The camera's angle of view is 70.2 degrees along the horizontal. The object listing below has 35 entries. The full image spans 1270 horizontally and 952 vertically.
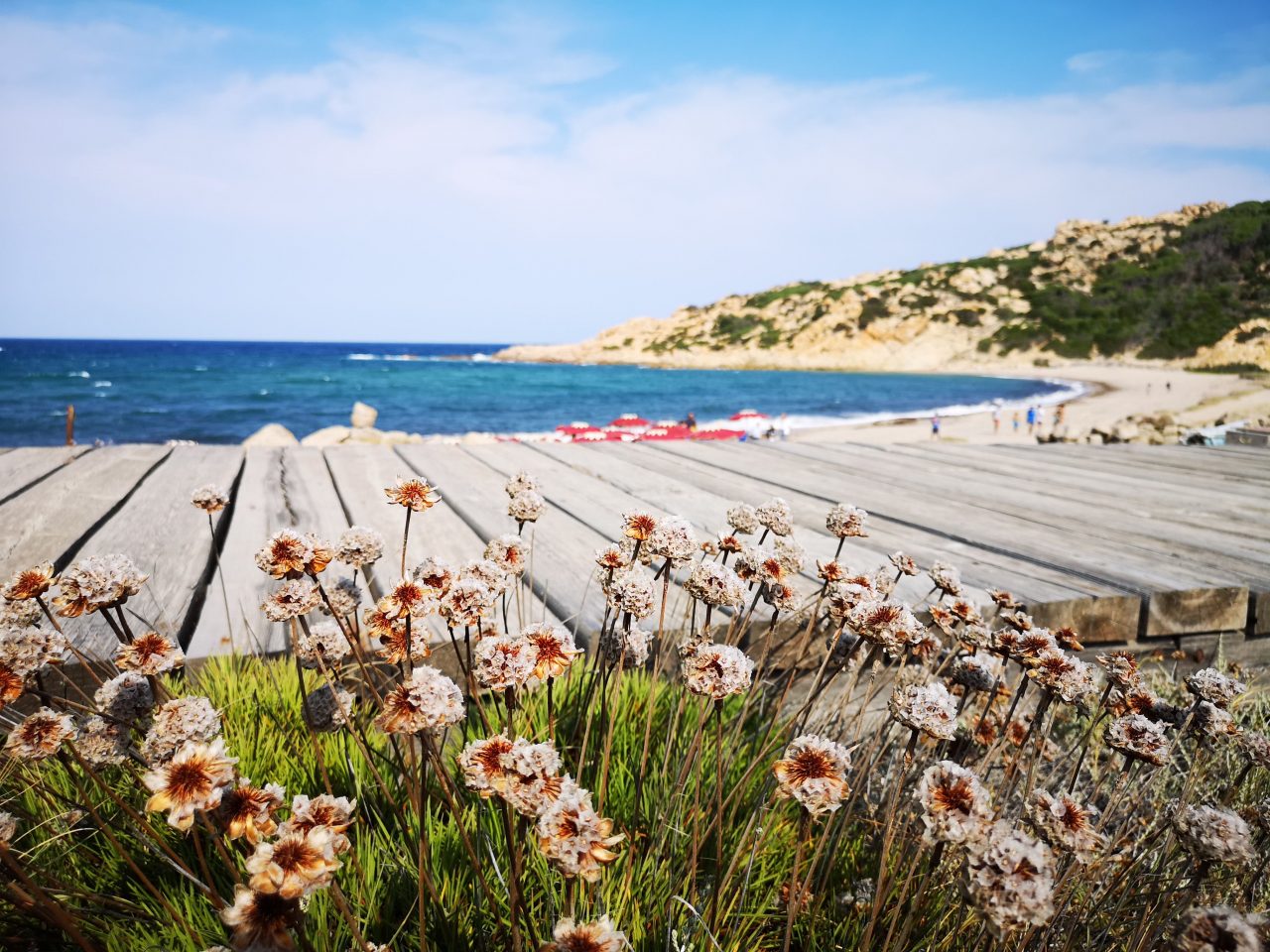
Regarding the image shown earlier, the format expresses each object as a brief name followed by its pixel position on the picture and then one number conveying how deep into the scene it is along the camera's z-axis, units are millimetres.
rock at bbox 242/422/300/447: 12213
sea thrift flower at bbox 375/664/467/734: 263
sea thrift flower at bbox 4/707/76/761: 259
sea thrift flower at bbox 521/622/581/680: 284
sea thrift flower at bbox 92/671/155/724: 300
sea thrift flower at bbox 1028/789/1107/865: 270
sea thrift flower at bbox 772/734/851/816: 249
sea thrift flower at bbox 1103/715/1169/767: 309
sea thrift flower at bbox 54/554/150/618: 308
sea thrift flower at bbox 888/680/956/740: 280
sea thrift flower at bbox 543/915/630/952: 225
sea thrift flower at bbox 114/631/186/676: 295
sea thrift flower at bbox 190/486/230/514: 417
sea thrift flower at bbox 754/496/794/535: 427
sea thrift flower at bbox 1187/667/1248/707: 337
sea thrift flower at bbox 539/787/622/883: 220
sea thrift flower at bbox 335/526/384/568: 373
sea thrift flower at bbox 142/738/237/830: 219
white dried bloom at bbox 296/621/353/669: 347
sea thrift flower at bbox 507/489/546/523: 412
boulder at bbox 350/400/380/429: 17542
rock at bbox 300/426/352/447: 12576
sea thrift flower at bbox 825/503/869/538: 440
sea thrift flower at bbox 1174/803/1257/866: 258
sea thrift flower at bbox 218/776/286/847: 235
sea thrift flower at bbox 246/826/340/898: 208
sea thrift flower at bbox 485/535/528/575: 380
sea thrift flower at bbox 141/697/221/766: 253
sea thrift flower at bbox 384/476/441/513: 361
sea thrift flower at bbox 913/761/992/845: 235
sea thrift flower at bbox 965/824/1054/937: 218
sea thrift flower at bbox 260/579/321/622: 313
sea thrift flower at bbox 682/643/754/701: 285
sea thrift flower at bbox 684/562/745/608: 337
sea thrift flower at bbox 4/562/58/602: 307
